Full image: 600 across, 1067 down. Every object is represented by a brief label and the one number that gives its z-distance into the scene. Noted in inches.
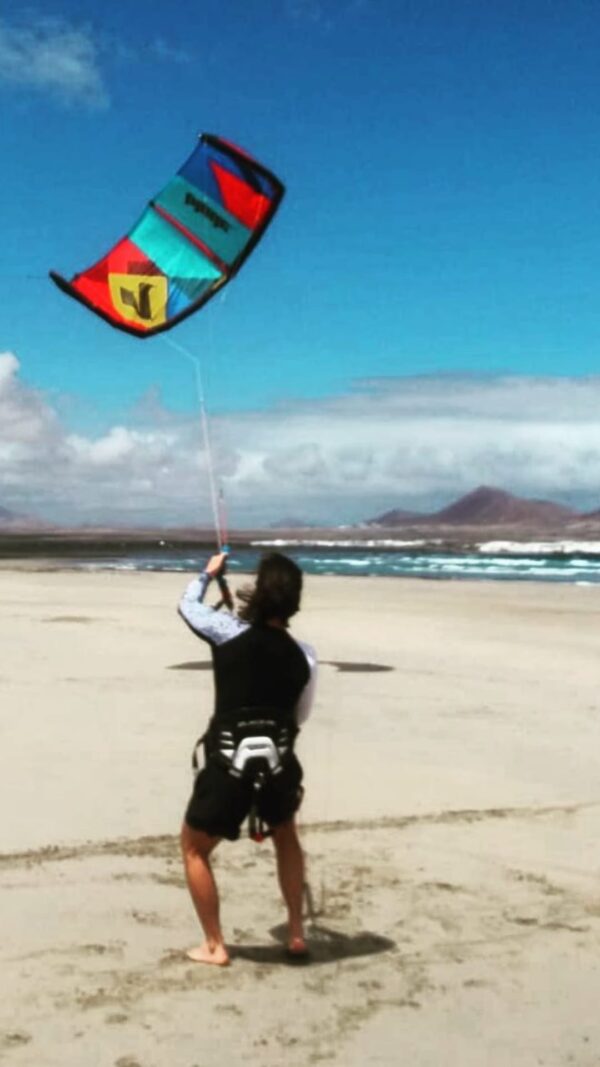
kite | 317.7
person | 181.2
